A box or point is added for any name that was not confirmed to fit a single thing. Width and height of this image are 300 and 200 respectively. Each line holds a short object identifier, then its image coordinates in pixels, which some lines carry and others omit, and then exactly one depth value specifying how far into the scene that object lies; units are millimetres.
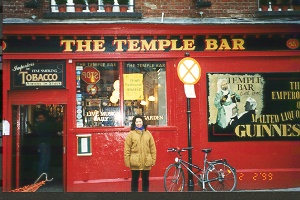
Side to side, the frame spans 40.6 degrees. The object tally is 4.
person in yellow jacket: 8445
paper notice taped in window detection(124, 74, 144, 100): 10242
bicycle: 9492
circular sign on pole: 9703
